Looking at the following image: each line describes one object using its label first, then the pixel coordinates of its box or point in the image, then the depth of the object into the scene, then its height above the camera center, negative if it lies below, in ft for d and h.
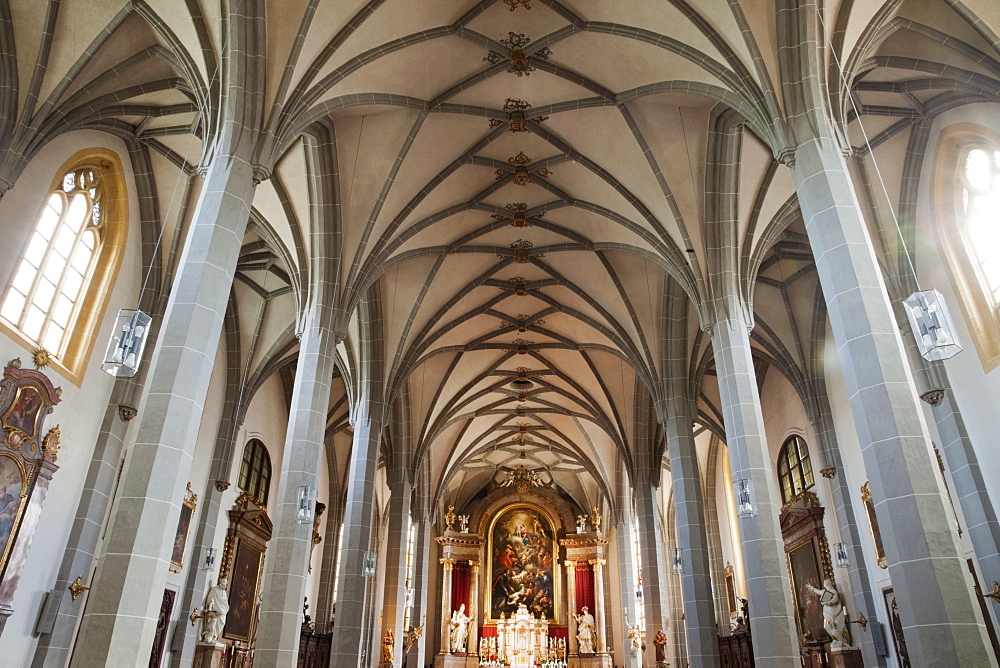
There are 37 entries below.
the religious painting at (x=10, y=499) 35.40 +9.01
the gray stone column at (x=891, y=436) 20.70 +7.83
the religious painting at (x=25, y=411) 36.37 +13.21
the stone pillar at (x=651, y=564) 66.16 +11.83
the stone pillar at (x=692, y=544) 48.52 +10.27
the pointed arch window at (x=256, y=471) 65.00 +19.22
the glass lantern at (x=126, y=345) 26.50 +11.79
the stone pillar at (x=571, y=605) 103.04 +13.25
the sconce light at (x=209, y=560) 55.77 +9.89
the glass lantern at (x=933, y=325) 24.44 +11.66
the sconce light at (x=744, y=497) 37.06 +9.68
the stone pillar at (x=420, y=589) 79.82 +11.89
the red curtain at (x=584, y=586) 105.46 +15.83
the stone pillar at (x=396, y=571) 64.85 +11.20
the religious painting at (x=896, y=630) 45.52 +4.50
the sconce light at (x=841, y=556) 52.49 +9.97
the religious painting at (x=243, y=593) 60.23 +8.49
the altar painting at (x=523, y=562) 107.86 +19.46
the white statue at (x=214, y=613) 54.49 +6.16
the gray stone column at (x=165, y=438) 22.30 +8.26
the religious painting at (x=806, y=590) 56.34 +8.58
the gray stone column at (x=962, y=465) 36.60 +11.65
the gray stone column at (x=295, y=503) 35.88 +9.61
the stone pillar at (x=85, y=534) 38.68 +8.54
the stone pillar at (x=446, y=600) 101.40 +13.55
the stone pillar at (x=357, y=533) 46.75 +10.88
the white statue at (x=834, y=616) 50.88 +5.84
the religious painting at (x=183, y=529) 52.95 +11.59
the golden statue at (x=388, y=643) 64.34 +4.95
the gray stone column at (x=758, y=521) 34.58 +8.47
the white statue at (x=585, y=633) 100.68 +9.20
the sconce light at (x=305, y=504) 38.73 +9.60
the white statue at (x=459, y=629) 101.50 +9.71
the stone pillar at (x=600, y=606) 101.35 +12.91
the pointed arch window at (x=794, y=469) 61.32 +18.80
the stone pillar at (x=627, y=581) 83.05 +13.34
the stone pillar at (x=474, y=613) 102.99 +12.09
